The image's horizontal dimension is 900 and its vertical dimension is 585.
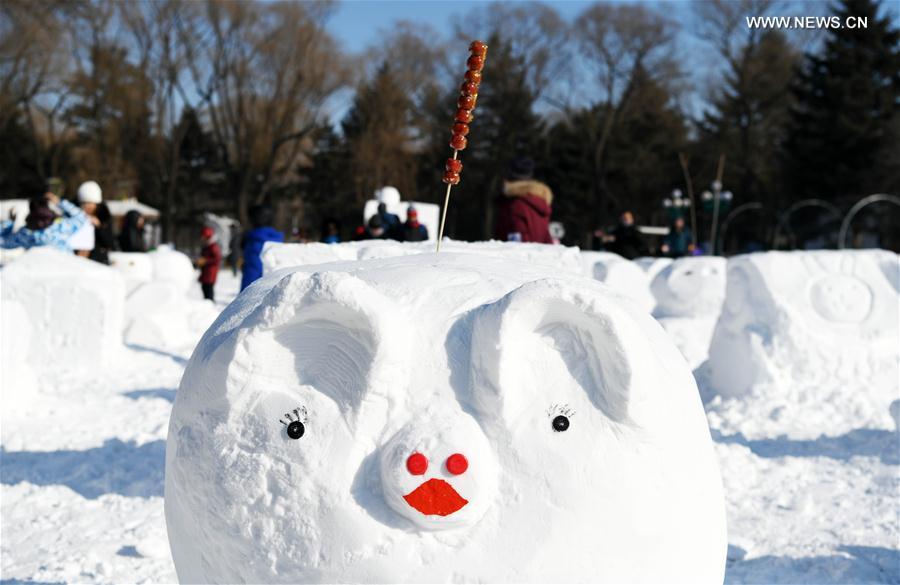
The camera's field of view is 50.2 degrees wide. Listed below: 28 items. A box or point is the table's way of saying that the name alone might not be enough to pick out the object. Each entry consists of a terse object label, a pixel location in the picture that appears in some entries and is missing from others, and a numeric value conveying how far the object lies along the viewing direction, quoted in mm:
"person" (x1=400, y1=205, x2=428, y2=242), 9031
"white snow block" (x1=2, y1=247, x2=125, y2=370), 8391
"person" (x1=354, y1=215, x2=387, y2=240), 9391
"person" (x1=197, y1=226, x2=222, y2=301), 15164
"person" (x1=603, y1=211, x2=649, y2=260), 14539
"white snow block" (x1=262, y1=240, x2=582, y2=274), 3447
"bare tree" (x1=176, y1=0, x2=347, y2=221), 29578
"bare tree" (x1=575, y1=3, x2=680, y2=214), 33219
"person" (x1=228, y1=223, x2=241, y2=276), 18891
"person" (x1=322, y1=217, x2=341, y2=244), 10708
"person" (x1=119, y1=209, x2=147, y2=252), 13781
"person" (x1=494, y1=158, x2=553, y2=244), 6953
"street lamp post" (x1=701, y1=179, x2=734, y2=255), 26836
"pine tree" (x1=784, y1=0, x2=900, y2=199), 32625
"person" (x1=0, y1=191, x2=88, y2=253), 9148
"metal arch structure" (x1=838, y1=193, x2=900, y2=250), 27508
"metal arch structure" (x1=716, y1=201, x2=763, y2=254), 34450
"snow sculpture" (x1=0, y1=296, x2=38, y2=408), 7281
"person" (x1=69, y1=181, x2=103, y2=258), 9539
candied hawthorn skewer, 3144
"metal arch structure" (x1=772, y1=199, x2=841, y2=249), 32156
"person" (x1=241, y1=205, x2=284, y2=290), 8820
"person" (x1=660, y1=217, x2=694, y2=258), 17234
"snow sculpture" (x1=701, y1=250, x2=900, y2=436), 7684
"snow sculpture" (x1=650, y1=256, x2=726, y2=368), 10664
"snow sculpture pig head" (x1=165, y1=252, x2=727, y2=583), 2250
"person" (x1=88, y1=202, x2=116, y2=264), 10781
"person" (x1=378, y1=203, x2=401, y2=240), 9352
